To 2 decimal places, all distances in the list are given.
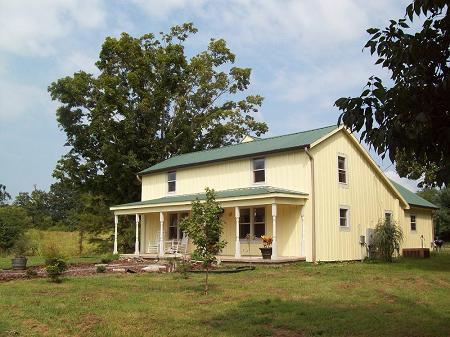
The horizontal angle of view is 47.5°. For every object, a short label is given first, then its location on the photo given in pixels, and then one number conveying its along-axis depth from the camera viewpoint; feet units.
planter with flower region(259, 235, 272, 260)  72.43
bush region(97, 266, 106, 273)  61.67
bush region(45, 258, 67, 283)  49.37
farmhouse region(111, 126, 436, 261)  75.92
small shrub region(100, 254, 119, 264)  83.54
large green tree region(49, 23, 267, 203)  120.47
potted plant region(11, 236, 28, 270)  65.46
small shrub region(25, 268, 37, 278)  55.26
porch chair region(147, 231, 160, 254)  97.02
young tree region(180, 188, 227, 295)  44.16
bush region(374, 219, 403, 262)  77.20
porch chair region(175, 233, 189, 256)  89.99
